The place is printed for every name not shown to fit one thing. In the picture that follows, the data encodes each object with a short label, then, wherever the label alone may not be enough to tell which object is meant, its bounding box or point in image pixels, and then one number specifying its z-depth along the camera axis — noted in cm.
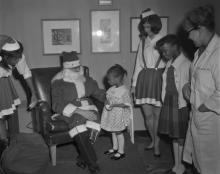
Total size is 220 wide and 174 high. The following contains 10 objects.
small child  335
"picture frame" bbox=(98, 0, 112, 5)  402
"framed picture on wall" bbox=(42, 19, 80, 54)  403
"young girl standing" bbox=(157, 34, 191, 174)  292
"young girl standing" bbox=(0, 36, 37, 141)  318
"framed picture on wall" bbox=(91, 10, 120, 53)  407
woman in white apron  229
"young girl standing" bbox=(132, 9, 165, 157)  354
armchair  334
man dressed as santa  326
